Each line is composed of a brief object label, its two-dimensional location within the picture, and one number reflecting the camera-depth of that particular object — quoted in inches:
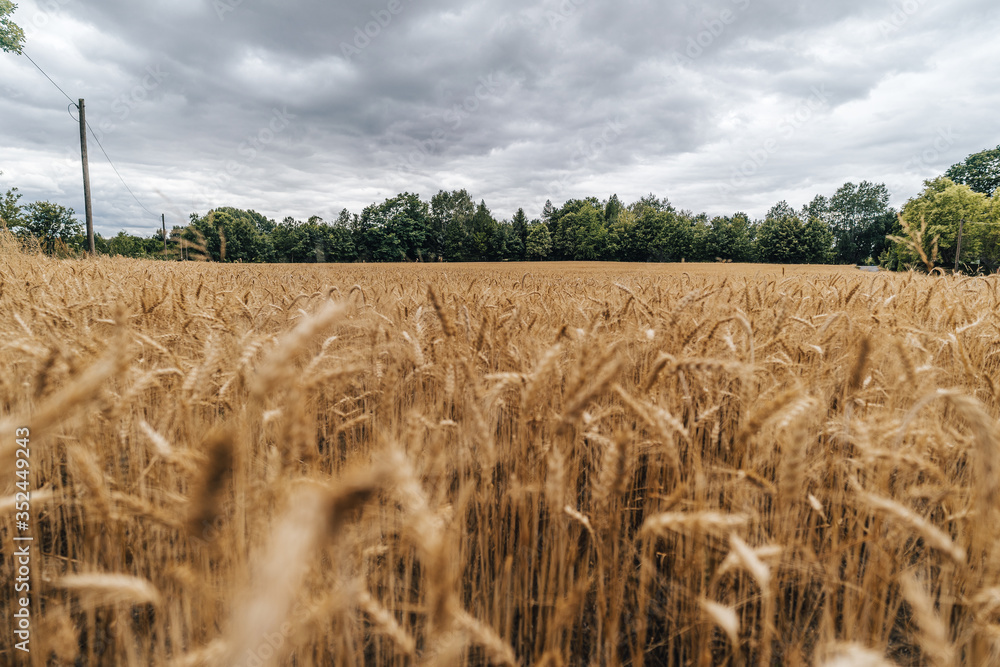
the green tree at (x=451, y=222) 2531.5
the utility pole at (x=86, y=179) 658.2
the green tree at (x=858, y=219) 2743.6
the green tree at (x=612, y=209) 3473.2
